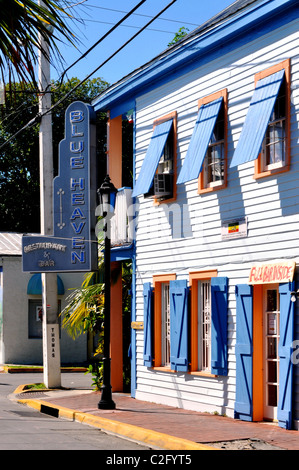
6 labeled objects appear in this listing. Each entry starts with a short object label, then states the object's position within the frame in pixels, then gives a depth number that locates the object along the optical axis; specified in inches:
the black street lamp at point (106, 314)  550.3
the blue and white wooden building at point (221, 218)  447.5
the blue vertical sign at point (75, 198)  696.4
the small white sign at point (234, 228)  489.7
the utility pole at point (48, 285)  740.6
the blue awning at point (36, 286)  1106.7
